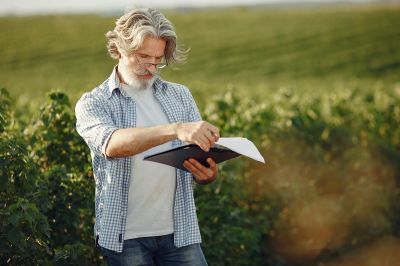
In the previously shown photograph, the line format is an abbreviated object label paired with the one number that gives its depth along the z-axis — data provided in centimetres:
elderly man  310
